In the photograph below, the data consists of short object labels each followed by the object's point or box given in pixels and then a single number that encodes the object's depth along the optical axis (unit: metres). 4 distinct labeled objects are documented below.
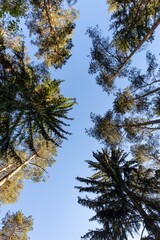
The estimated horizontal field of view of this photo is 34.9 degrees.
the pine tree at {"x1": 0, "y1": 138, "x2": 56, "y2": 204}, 21.59
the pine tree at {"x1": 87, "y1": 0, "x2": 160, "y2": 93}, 15.01
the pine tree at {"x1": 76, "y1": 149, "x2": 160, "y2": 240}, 10.02
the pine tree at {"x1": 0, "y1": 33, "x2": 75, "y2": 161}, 9.41
